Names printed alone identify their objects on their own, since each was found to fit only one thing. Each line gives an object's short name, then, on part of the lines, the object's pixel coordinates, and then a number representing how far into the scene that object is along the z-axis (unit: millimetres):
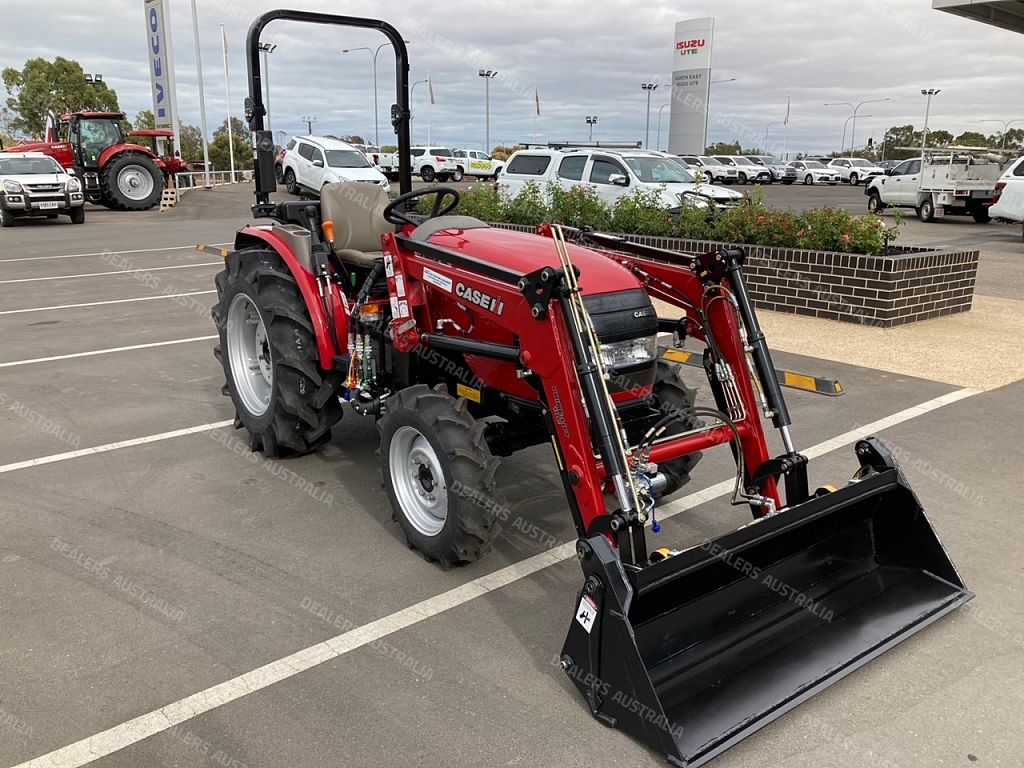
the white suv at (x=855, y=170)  44875
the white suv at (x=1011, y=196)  17109
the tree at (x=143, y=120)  68000
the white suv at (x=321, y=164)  23891
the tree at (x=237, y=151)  67375
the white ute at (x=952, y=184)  20938
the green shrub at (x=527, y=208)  12438
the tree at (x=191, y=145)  69562
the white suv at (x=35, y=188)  19516
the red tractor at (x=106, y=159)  23500
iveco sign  28828
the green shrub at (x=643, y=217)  10797
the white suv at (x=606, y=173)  14094
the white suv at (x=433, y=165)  38781
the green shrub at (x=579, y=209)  11688
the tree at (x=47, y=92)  46281
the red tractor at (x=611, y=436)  2760
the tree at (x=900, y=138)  82875
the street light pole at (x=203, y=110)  31266
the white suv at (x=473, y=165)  40094
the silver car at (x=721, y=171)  39659
